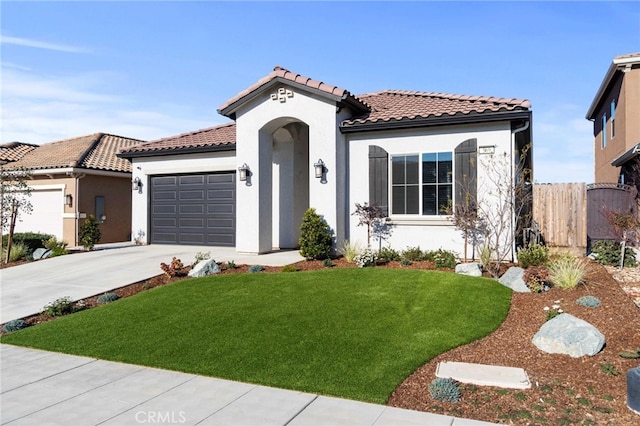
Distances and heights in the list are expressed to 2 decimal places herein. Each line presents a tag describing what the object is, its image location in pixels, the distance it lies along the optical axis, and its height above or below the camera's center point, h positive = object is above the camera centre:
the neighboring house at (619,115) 16.86 +4.10
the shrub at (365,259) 10.85 -1.17
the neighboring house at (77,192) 18.30 +0.90
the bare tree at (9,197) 14.47 +0.54
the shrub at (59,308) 8.41 -1.84
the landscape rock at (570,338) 5.60 -1.66
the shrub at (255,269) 10.77 -1.40
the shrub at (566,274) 8.19 -1.19
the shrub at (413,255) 11.33 -1.12
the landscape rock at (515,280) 8.36 -1.36
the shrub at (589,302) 7.17 -1.49
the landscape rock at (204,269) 10.75 -1.40
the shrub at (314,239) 11.91 -0.73
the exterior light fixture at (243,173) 13.62 +1.22
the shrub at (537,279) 8.17 -1.29
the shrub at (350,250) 11.57 -1.03
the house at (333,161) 11.61 +1.56
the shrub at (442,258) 10.48 -1.15
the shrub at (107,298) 9.10 -1.78
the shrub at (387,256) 11.35 -1.15
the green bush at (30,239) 15.78 -0.97
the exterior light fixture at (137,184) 17.00 +1.11
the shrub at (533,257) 9.99 -1.05
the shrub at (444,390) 4.55 -1.89
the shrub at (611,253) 10.58 -1.06
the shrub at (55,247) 14.70 -1.18
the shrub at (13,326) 7.64 -1.99
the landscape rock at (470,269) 9.61 -1.28
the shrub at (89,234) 15.55 -0.76
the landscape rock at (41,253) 14.53 -1.34
